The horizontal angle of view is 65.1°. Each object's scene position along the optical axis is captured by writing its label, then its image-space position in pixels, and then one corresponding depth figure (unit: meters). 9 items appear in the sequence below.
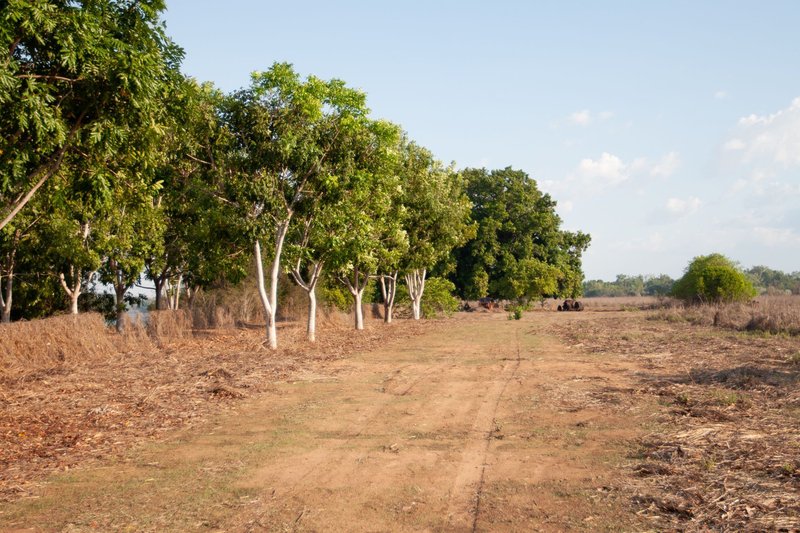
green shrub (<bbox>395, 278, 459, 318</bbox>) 42.19
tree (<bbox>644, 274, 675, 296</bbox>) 144.71
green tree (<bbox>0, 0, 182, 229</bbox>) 8.98
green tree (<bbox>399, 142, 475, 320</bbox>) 31.86
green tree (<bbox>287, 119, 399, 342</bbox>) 19.92
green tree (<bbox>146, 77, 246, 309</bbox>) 18.03
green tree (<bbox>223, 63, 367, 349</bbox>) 18.19
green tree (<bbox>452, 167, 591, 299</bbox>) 52.75
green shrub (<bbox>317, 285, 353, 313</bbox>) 33.12
